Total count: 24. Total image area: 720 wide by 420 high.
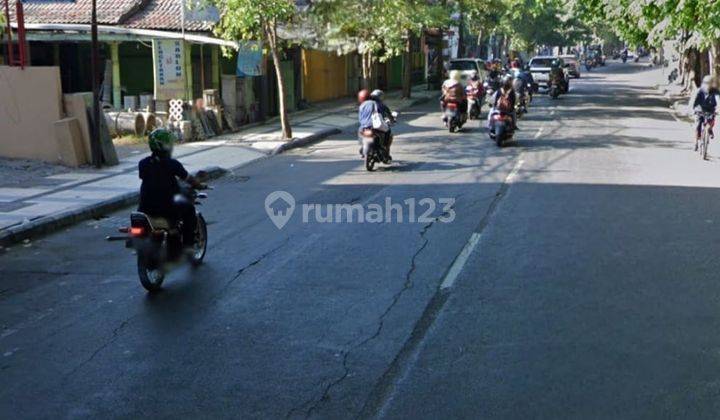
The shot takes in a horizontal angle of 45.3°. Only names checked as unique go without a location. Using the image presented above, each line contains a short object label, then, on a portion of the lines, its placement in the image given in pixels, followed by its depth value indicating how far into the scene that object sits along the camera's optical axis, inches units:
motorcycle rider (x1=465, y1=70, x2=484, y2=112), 1083.9
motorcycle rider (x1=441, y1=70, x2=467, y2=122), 916.0
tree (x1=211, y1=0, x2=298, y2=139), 794.2
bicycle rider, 687.1
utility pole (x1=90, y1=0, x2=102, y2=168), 630.5
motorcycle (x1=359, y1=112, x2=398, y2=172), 637.9
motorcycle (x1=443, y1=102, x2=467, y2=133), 930.7
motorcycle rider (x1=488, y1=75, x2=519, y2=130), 792.9
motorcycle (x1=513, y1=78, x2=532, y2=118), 1094.1
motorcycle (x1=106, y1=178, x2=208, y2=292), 313.4
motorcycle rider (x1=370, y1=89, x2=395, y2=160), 647.1
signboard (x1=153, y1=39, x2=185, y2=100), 904.3
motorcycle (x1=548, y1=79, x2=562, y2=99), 1555.1
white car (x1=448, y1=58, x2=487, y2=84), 1456.7
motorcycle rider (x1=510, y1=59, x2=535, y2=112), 1098.7
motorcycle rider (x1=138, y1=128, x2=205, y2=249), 327.0
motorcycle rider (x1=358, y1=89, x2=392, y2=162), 636.7
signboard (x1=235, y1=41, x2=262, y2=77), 1006.3
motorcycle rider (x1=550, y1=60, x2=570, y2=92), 1566.2
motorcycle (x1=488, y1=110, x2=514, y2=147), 785.6
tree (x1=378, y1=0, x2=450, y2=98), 1203.9
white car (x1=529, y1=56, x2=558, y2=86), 1676.9
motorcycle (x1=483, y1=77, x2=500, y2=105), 1214.9
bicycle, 687.7
